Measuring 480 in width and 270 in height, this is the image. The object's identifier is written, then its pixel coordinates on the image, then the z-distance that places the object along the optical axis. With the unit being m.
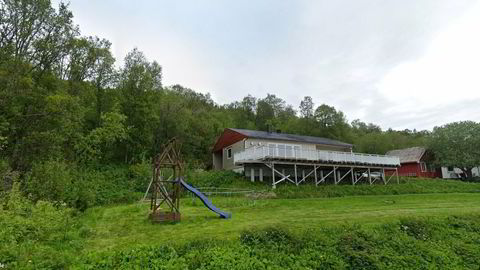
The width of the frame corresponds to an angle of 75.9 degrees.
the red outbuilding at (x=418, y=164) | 39.59
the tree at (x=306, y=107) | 48.75
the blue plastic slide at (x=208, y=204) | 11.03
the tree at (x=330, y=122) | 45.81
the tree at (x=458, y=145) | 36.25
